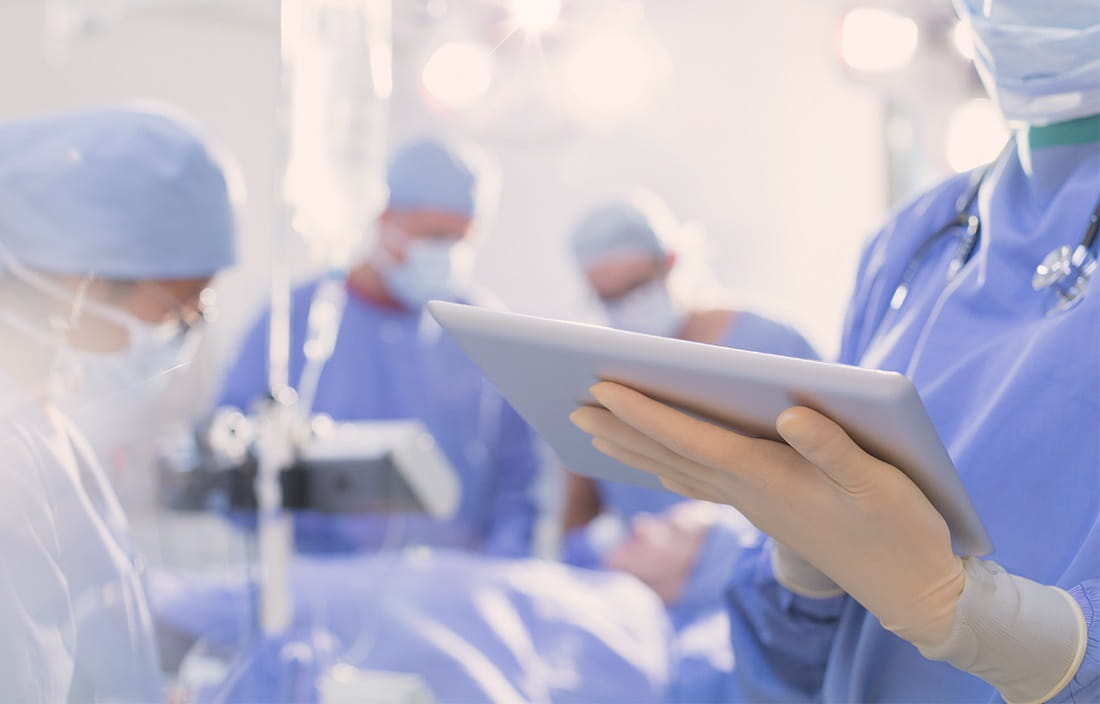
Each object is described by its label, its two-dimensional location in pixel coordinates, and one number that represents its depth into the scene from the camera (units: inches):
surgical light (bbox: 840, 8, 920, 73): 123.6
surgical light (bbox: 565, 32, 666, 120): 156.6
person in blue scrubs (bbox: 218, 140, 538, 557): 98.6
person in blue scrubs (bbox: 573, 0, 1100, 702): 28.5
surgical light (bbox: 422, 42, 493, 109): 149.8
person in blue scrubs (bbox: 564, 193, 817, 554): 104.0
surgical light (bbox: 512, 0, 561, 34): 119.6
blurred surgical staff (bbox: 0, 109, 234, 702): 34.3
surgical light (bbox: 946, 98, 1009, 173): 125.1
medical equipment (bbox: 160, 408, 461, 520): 56.0
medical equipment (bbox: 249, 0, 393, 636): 61.9
